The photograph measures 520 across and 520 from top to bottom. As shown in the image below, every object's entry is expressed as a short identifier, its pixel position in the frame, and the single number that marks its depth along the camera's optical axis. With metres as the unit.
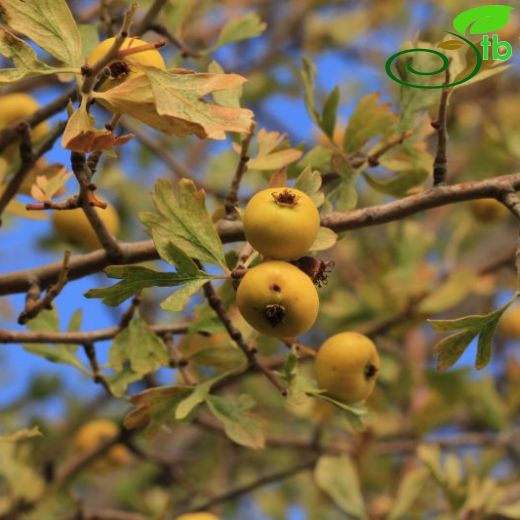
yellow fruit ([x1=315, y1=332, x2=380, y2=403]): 0.57
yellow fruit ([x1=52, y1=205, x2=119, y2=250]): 0.68
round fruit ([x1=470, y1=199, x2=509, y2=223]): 0.81
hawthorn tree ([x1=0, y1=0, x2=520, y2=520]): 0.54
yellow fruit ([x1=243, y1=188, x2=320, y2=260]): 0.54
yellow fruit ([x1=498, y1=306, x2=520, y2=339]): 1.09
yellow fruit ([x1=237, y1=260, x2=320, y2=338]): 0.54
